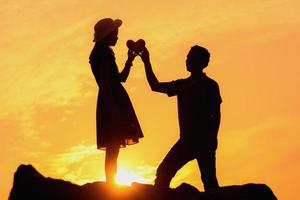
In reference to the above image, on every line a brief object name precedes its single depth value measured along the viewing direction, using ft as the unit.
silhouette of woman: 39.50
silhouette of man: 39.83
